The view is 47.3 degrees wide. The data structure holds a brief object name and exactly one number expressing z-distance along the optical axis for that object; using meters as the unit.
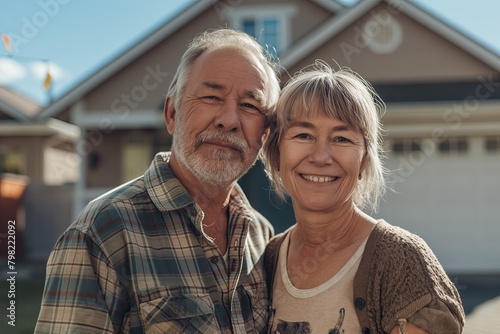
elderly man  2.06
